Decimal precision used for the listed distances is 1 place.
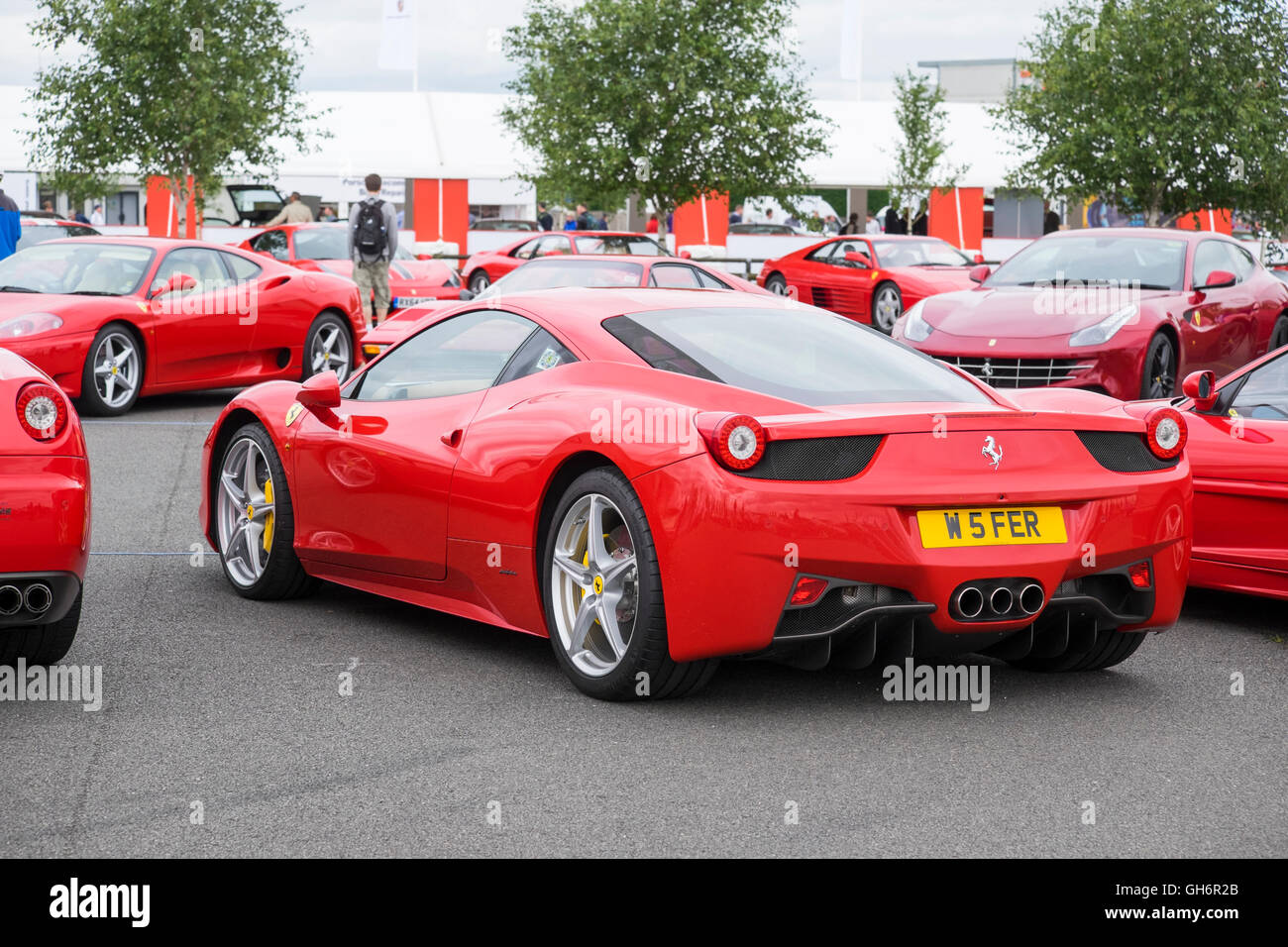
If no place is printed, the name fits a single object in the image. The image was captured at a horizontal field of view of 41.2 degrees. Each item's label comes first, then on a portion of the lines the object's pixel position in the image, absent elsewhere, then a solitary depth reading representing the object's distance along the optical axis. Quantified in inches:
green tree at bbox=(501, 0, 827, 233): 1176.8
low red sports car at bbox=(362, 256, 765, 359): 621.9
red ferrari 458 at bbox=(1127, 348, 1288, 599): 245.9
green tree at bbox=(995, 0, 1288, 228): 1037.8
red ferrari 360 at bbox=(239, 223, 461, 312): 810.8
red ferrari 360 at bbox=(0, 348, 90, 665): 188.4
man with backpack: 697.0
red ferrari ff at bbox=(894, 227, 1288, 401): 434.0
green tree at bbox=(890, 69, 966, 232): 1654.8
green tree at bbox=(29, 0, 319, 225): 1173.1
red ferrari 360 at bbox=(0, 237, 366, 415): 488.4
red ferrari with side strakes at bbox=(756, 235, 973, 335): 904.9
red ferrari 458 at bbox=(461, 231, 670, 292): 947.3
